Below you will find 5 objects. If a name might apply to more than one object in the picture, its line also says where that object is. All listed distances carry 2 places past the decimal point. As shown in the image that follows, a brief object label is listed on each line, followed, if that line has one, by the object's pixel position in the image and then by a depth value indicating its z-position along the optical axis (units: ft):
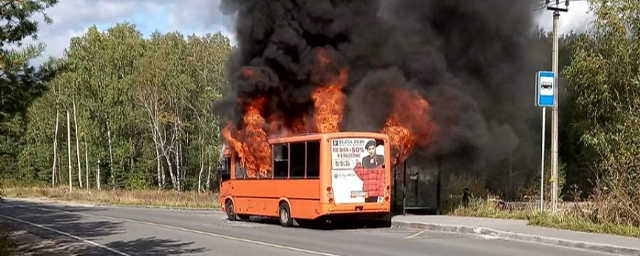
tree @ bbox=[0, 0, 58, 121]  27.86
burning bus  63.93
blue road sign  66.08
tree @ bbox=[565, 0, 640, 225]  86.17
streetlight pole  66.64
